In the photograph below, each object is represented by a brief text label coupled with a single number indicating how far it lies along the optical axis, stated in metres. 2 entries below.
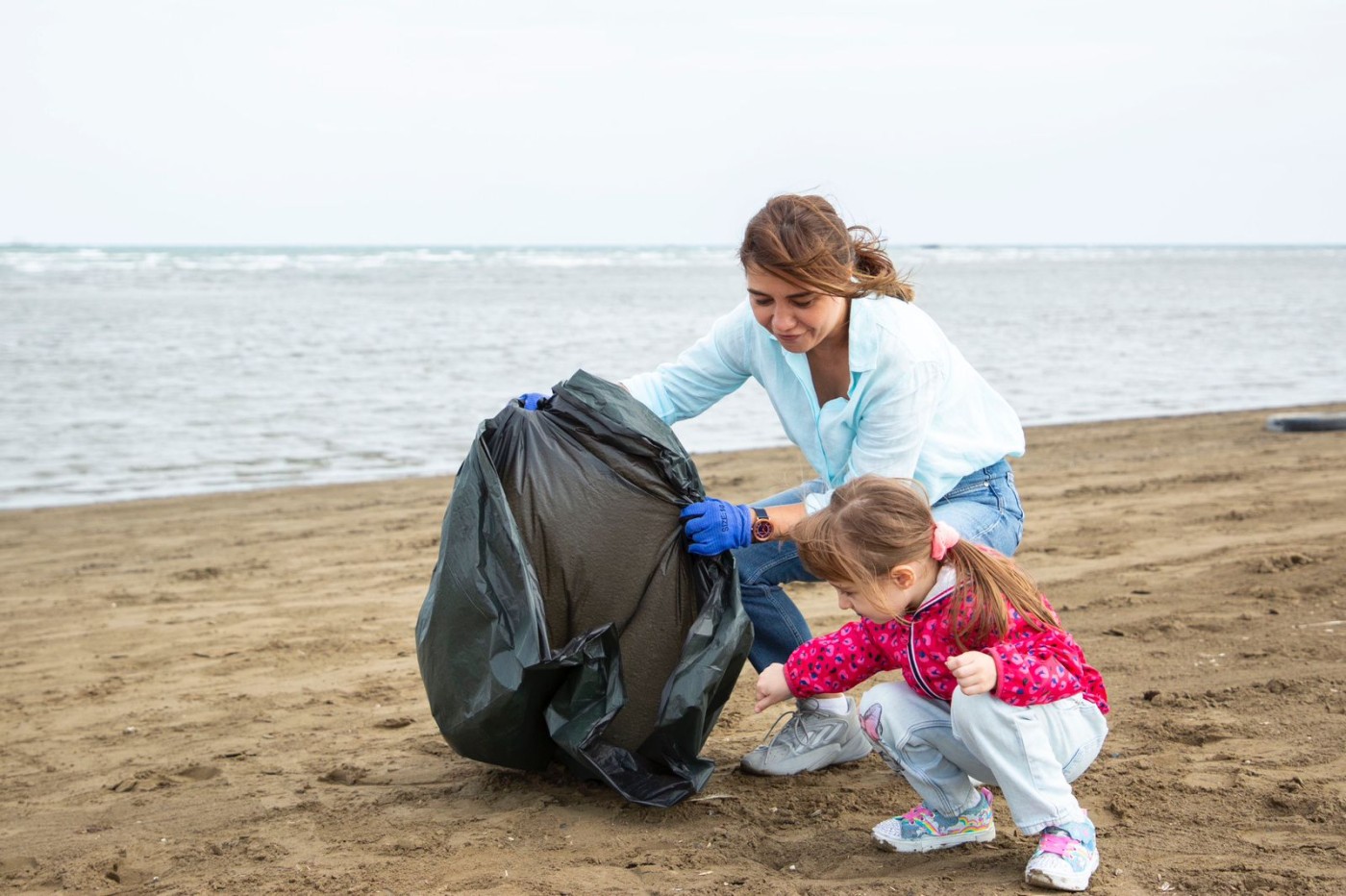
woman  2.77
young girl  2.40
